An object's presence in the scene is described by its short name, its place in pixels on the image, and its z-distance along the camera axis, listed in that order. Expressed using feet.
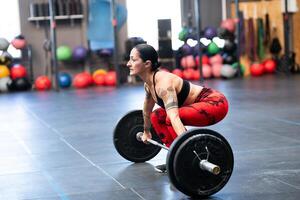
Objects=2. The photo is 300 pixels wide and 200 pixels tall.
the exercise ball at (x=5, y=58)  35.81
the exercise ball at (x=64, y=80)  36.68
